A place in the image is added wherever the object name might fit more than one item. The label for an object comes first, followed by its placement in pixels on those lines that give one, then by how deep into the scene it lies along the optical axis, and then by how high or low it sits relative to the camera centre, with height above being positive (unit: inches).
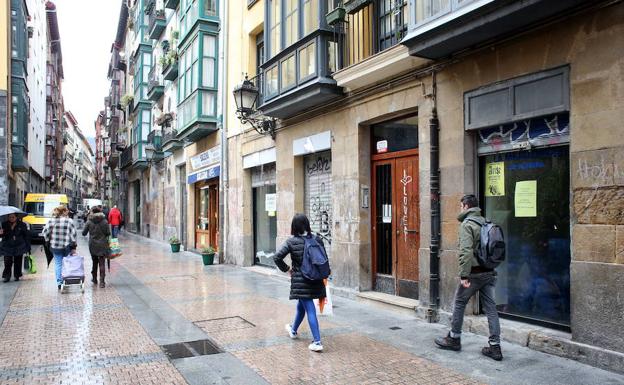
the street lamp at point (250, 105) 487.2 +92.7
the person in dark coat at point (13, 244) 442.9 -38.3
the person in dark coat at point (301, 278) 228.2 -36.7
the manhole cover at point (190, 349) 223.6 -69.5
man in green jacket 214.7 -36.6
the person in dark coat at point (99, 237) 417.7 -31.0
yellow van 953.5 -12.4
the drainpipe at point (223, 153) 605.6 +56.2
